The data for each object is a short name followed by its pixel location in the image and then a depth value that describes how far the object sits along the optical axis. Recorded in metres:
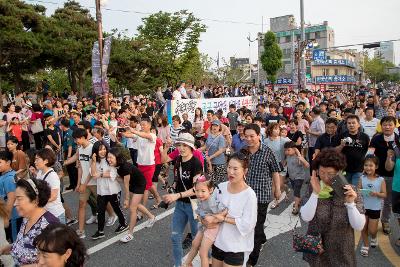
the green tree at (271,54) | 37.25
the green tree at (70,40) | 18.92
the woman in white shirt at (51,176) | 4.61
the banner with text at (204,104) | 14.09
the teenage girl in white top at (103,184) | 5.77
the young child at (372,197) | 5.05
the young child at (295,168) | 6.64
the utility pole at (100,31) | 11.77
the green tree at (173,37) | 27.62
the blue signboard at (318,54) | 35.50
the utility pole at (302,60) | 21.94
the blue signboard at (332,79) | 64.31
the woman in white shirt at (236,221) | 3.36
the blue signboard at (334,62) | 66.03
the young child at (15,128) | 10.62
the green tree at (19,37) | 16.11
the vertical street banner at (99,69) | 11.95
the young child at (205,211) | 3.57
